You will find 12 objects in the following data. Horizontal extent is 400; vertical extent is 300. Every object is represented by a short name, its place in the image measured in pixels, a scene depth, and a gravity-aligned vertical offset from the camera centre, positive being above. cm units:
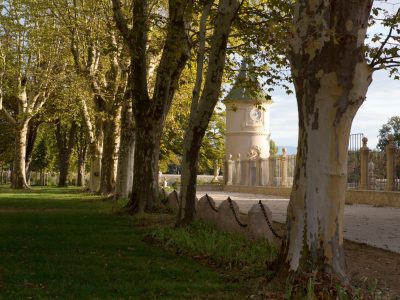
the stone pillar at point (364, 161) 2325 +110
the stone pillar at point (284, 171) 3284 +91
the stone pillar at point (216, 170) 5758 +170
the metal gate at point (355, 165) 2364 +95
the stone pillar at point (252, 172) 3985 +100
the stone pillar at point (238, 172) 4347 +103
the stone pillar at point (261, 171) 3750 +101
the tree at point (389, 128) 7924 +880
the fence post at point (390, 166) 2171 +87
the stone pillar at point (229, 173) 4651 +104
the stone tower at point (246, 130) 5238 +504
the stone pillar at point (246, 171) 4125 +108
